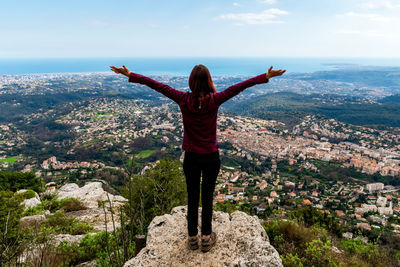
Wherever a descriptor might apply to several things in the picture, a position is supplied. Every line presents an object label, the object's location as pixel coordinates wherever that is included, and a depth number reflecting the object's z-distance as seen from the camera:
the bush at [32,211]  7.73
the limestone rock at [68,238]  4.77
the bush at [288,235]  3.45
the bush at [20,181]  13.54
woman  2.11
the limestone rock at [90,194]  11.30
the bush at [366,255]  3.34
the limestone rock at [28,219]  6.33
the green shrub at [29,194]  10.55
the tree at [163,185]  6.23
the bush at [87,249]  3.85
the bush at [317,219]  6.09
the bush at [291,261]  2.78
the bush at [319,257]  2.87
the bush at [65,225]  5.93
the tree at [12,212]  4.79
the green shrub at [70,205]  9.57
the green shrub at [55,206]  9.27
